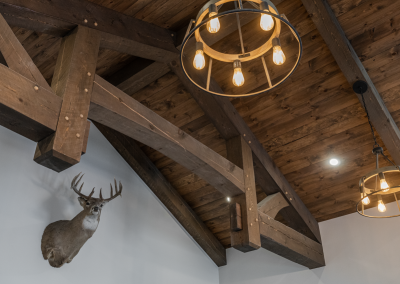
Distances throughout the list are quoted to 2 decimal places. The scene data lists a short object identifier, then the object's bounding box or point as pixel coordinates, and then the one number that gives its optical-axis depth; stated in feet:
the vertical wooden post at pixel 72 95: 7.68
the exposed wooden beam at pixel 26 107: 7.12
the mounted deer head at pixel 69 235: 12.17
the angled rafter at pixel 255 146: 13.88
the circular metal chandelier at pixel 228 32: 6.66
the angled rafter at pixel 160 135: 9.36
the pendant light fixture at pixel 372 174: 10.16
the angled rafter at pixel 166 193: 16.42
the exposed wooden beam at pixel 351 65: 11.60
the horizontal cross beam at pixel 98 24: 9.22
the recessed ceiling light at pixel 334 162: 14.98
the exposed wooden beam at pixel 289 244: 13.12
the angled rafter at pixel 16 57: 7.74
